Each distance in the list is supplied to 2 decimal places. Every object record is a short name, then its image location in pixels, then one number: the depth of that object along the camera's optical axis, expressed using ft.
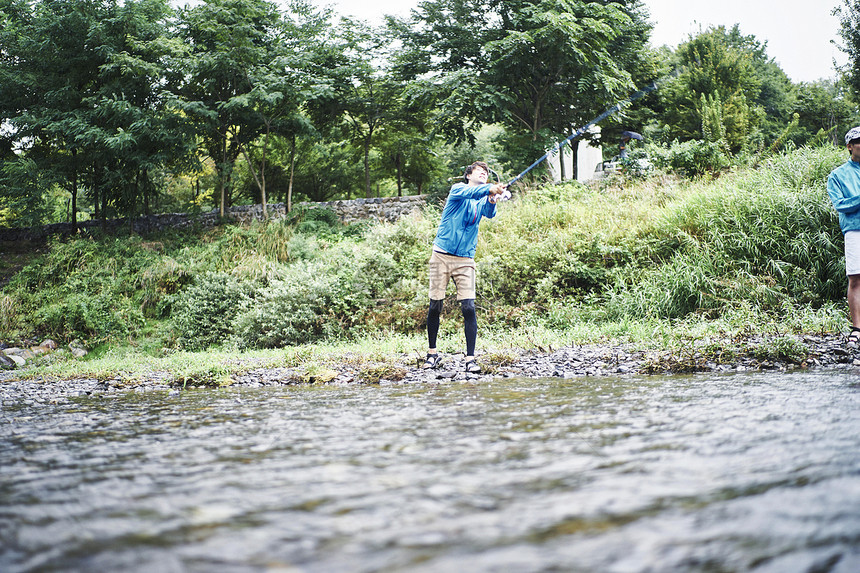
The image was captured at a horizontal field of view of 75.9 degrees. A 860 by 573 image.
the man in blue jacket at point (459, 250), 18.45
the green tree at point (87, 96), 52.65
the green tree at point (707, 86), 68.95
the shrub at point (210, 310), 34.22
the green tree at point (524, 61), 53.11
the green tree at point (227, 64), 52.54
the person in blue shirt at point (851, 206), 17.31
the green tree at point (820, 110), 89.15
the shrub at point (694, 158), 41.11
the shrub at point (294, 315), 29.89
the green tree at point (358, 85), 62.59
